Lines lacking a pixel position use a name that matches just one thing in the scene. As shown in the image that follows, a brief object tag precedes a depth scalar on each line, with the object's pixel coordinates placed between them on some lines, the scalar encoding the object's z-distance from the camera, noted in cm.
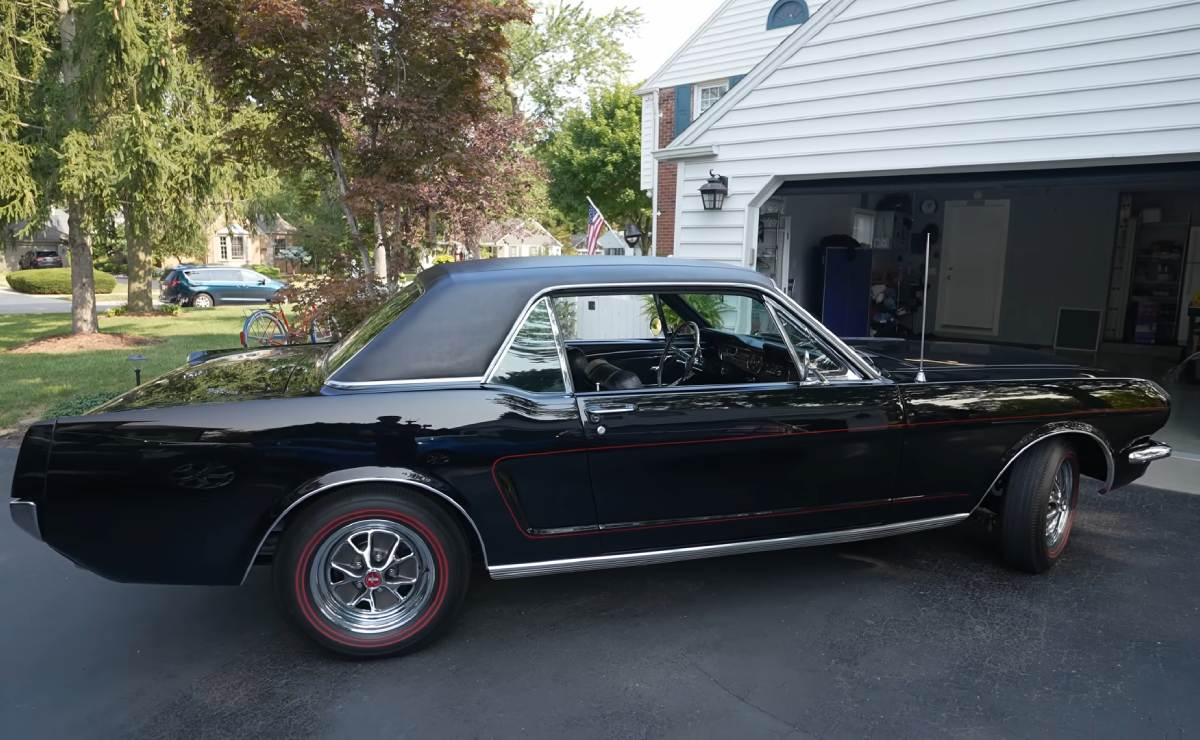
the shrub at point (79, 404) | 604
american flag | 1232
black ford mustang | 288
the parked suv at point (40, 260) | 3812
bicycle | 1037
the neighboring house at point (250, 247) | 4794
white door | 1259
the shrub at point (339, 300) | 747
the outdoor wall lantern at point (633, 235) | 1689
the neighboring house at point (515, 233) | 1944
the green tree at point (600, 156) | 3206
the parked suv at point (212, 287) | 2272
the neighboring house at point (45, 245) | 3938
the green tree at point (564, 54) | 3119
